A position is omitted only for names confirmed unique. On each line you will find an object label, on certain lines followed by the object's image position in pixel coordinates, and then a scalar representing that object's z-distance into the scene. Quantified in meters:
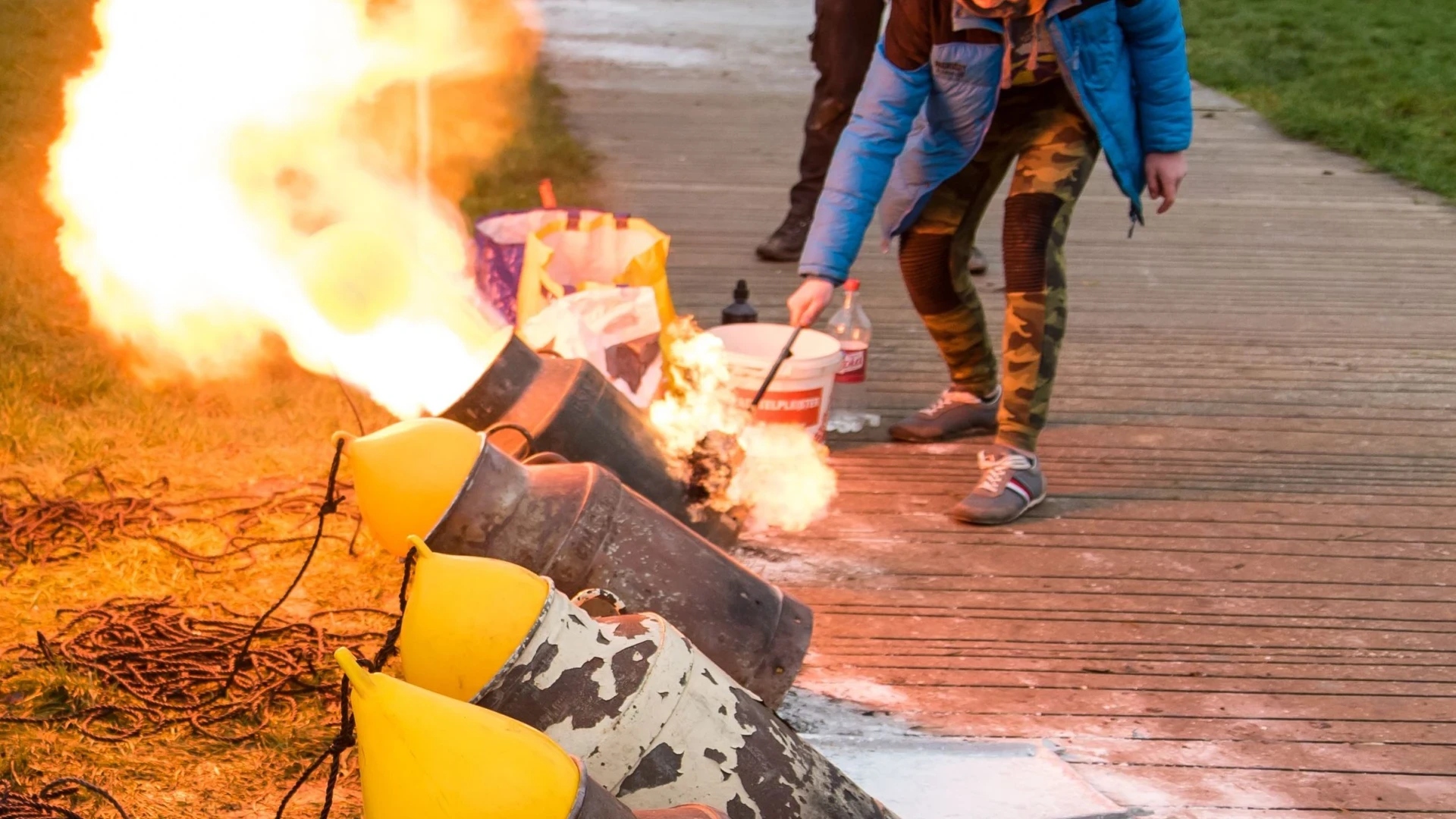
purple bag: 4.93
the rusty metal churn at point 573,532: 2.74
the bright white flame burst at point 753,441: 4.12
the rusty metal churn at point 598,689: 2.20
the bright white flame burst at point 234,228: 3.89
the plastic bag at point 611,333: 4.22
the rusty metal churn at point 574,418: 3.38
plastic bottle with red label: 4.92
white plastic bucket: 4.41
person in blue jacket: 3.87
